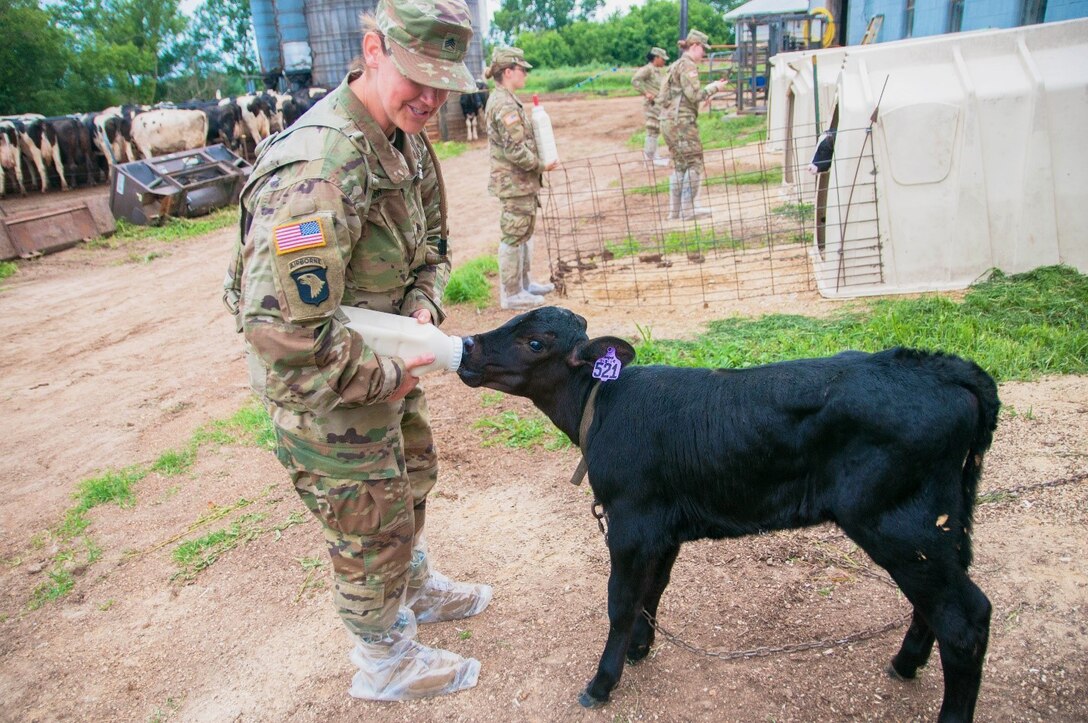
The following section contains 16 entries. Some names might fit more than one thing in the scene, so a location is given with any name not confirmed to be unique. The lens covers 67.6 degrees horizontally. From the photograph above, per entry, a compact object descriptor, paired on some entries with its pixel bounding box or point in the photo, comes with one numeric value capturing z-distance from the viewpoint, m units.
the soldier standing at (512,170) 7.64
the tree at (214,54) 35.25
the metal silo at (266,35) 28.83
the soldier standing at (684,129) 10.64
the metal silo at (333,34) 24.67
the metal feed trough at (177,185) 12.94
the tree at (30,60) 22.62
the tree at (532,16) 62.51
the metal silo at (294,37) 25.64
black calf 2.51
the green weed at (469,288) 8.12
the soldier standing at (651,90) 15.33
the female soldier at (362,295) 2.38
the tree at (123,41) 26.48
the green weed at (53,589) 3.97
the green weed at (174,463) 5.18
